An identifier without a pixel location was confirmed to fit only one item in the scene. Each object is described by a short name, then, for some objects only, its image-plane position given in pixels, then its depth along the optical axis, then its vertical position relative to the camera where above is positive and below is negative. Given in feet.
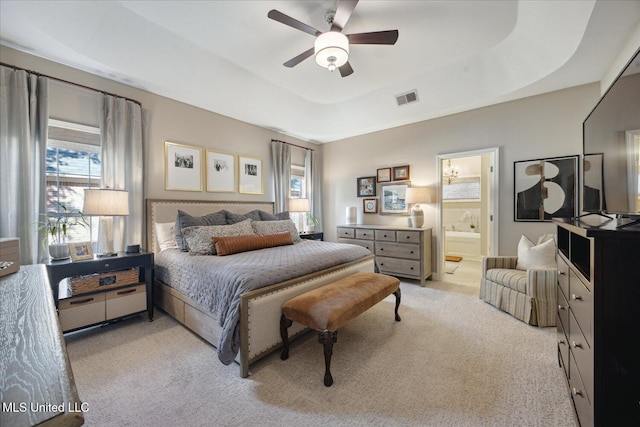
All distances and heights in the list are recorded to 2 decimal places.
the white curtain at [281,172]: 16.07 +2.45
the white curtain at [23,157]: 7.74 +1.77
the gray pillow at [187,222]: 10.12 -0.46
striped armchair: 8.68 -3.08
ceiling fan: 6.69 +4.95
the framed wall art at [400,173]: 15.50 +2.24
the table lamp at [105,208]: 8.38 +0.13
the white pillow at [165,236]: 10.72 -1.07
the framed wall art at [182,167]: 11.71 +2.13
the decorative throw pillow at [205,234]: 9.31 -0.92
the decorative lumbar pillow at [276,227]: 11.85 -0.83
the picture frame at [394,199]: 15.75 +0.63
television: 4.35 +1.15
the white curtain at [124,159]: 9.73 +2.11
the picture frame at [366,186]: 17.03 +1.60
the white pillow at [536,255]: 9.45 -1.84
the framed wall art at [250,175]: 14.55 +2.09
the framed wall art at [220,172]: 13.19 +2.10
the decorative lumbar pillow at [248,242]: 9.21 -1.27
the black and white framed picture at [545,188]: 10.82 +0.85
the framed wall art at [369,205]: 16.92 +0.24
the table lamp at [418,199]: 14.20 +0.54
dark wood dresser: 3.47 -1.71
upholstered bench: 6.00 -2.54
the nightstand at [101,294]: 7.67 -2.74
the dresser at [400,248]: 13.34 -2.18
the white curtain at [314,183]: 18.37 +1.98
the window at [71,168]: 9.07 +1.67
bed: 6.21 -2.34
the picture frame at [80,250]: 8.18 -1.27
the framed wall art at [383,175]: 16.24 +2.22
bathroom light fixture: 21.09 +3.03
